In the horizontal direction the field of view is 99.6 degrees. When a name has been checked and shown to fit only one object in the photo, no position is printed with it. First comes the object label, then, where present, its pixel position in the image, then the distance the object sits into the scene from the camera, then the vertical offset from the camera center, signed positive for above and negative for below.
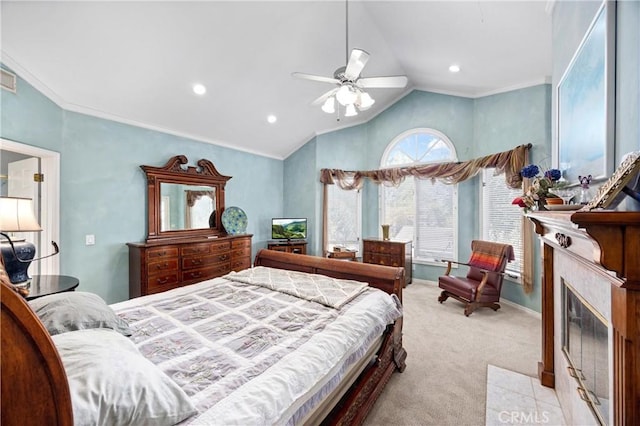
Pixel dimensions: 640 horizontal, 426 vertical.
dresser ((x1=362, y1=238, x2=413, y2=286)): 4.79 -0.74
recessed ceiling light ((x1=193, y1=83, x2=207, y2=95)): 3.53 +1.64
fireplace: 0.83 -0.50
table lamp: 1.82 -0.12
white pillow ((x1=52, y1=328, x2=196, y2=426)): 0.77 -0.54
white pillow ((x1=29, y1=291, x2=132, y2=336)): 1.21 -0.48
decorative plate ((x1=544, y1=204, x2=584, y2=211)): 1.43 +0.03
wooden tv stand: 5.17 -0.65
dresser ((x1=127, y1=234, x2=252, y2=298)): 3.41 -0.70
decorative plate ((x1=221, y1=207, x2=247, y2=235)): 4.62 -0.14
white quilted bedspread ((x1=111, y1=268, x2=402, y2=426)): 1.05 -0.68
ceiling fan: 2.24 +1.17
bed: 0.58 -0.65
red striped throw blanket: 3.63 -0.59
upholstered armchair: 3.57 -0.96
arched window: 4.89 +0.20
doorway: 2.86 +0.08
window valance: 3.76 +0.72
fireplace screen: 1.20 -0.74
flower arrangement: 1.80 +0.18
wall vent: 2.42 +1.20
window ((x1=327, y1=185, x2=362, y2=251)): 5.75 -0.10
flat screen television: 5.35 -0.32
